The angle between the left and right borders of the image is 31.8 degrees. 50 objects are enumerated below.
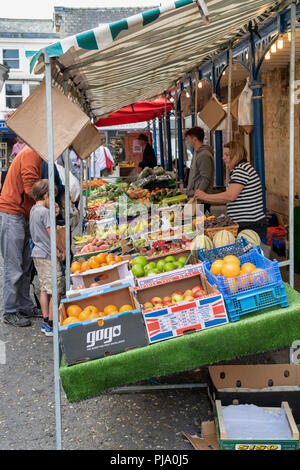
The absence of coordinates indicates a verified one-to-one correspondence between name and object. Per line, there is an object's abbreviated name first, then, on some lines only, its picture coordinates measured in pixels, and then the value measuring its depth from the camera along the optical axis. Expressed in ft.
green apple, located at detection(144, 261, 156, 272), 13.35
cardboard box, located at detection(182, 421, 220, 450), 10.76
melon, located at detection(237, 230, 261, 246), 15.56
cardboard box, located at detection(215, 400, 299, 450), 9.66
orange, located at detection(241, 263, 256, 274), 11.00
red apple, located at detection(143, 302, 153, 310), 10.94
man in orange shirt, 19.36
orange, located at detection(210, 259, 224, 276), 11.52
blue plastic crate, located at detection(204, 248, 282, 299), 10.38
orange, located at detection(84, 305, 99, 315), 10.76
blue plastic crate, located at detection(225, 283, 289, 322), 10.18
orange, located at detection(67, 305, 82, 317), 10.96
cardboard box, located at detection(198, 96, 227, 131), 27.20
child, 17.84
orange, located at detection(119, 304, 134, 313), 10.65
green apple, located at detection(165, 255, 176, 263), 13.59
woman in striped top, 18.08
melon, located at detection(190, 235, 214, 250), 14.33
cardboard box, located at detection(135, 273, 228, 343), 9.92
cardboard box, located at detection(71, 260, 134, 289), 13.69
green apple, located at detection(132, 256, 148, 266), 13.70
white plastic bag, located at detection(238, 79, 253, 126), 21.35
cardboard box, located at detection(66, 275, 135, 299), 11.71
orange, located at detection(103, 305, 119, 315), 10.77
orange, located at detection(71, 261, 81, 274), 14.76
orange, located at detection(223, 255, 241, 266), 11.45
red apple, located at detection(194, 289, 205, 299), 11.09
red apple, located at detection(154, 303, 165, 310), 10.23
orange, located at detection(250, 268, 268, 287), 10.43
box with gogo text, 9.57
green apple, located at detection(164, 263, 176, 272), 12.98
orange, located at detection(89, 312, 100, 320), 10.34
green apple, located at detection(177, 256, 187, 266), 13.44
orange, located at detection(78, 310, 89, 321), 10.46
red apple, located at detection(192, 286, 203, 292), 11.30
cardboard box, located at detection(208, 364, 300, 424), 11.05
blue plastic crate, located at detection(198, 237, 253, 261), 13.12
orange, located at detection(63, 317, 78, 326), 10.36
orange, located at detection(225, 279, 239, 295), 10.37
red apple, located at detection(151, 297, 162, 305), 11.18
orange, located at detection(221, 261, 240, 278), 11.00
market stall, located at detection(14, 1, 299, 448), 9.58
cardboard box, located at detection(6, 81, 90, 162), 9.96
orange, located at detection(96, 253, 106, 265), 15.11
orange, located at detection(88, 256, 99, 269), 14.93
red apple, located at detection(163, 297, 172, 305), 11.10
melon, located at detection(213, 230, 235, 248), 14.58
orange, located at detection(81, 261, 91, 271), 14.88
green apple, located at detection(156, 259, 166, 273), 13.16
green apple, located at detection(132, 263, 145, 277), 13.19
